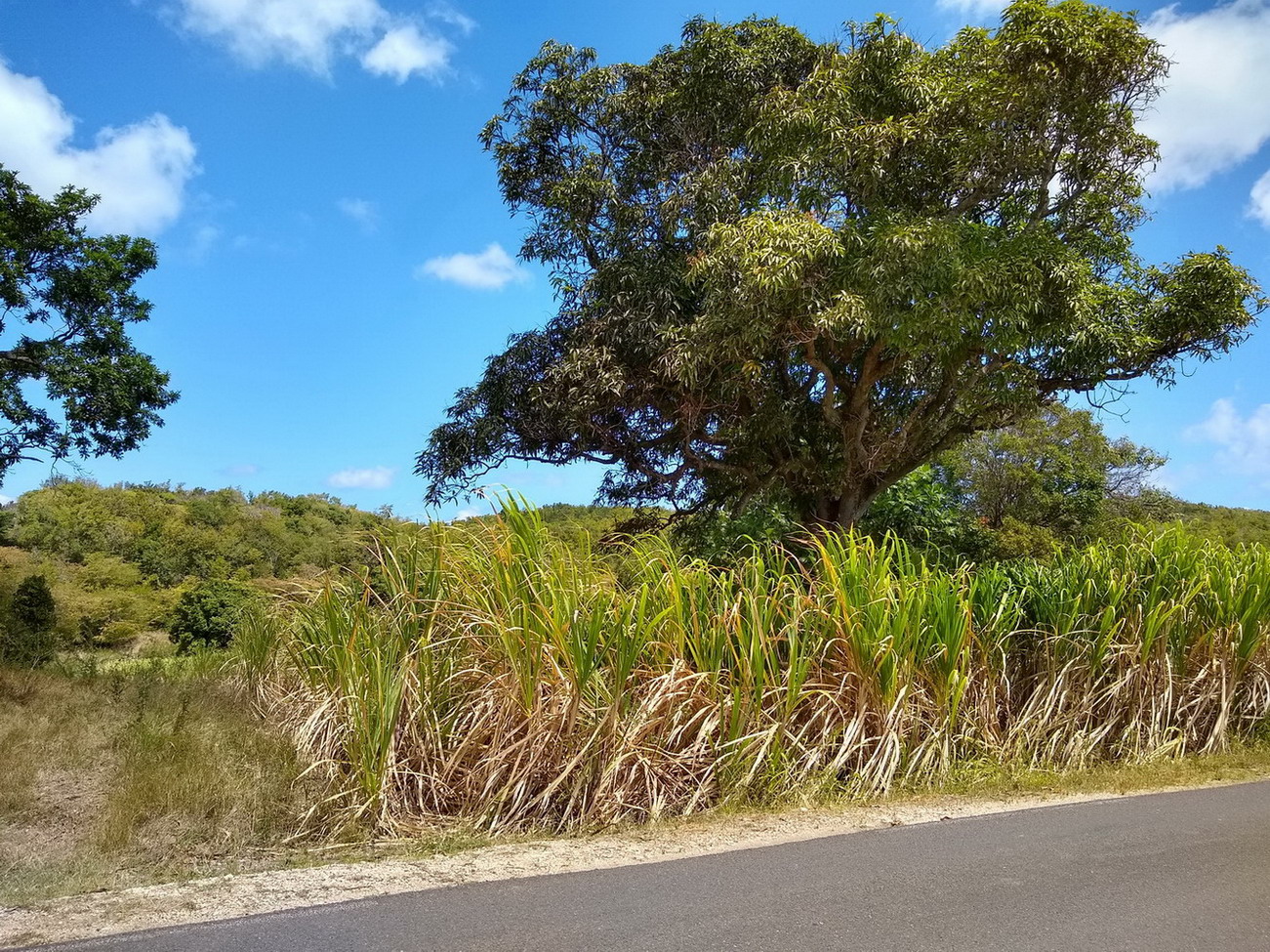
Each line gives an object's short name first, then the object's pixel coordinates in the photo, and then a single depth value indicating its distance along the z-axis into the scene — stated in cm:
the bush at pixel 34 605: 1703
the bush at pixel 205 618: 1869
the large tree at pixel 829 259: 1085
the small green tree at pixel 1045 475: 2494
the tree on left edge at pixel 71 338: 1418
